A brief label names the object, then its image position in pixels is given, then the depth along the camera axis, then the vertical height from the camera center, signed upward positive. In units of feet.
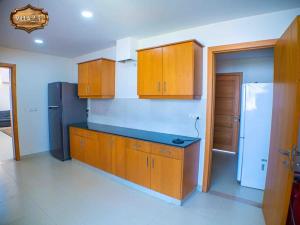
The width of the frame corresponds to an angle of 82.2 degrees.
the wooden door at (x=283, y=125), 4.62 -0.75
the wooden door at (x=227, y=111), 15.35 -1.02
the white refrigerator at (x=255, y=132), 8.93 -1.69
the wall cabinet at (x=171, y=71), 7.81 +1.40
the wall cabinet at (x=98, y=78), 11.48 +1.44
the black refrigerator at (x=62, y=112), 12.67 -1.04
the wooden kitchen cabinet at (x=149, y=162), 7.57 -3.17
